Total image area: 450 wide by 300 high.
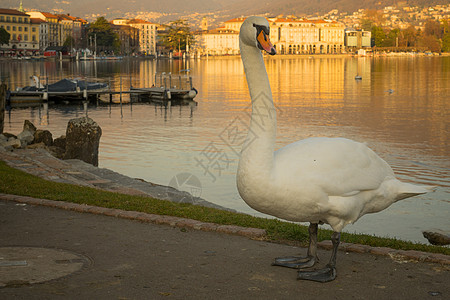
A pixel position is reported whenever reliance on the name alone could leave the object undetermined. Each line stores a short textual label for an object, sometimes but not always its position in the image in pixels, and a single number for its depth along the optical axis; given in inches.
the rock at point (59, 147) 756.2
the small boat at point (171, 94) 1973.4
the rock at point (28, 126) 922.1
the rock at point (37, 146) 765.3
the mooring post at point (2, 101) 830.3
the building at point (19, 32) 7367.1
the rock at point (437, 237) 422.6
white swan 205.6
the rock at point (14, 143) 691.9
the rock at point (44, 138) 850.1
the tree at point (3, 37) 6220.5
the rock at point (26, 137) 842.8
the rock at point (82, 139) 671.1
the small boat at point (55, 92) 1918.1
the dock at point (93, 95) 1918.1
